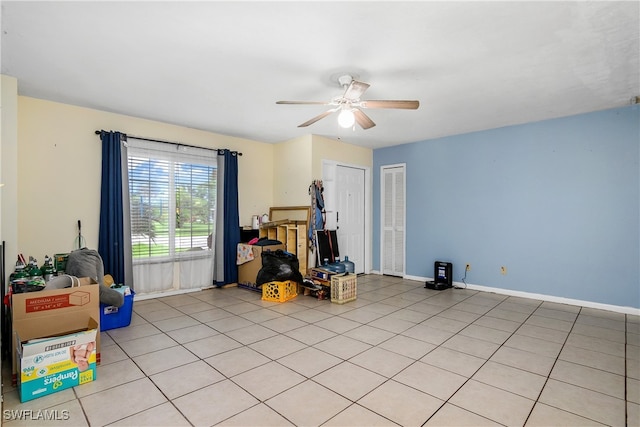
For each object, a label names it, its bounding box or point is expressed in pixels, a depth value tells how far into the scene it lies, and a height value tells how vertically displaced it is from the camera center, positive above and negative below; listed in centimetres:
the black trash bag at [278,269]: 450 -80
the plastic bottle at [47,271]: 306 -57
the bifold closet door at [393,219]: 616 -7
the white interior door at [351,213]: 600 +5
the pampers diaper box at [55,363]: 207 -105
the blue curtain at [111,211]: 409 +6
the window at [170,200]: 443 +24
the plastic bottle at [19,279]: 248 -56
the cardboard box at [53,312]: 231 -77
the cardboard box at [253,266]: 503 -85
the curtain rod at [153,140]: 427 +112
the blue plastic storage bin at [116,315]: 332 -110
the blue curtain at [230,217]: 527 -3
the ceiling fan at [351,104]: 281 +108
